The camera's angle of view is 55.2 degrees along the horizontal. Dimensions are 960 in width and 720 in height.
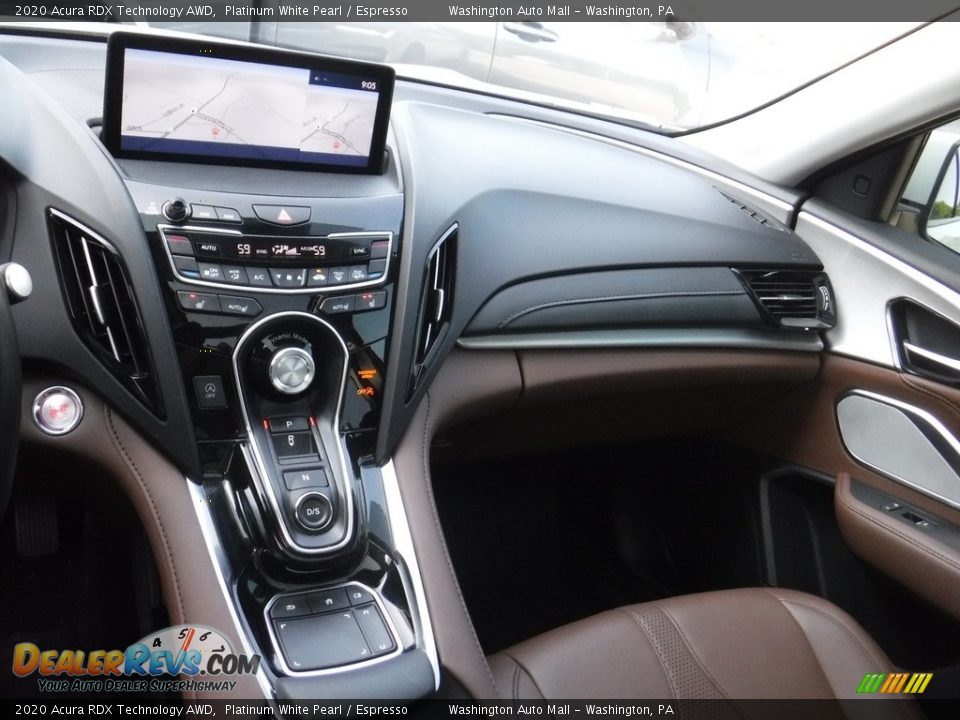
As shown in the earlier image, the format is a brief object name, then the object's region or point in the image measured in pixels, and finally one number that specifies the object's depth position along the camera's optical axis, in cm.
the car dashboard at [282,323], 117
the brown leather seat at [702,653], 135
